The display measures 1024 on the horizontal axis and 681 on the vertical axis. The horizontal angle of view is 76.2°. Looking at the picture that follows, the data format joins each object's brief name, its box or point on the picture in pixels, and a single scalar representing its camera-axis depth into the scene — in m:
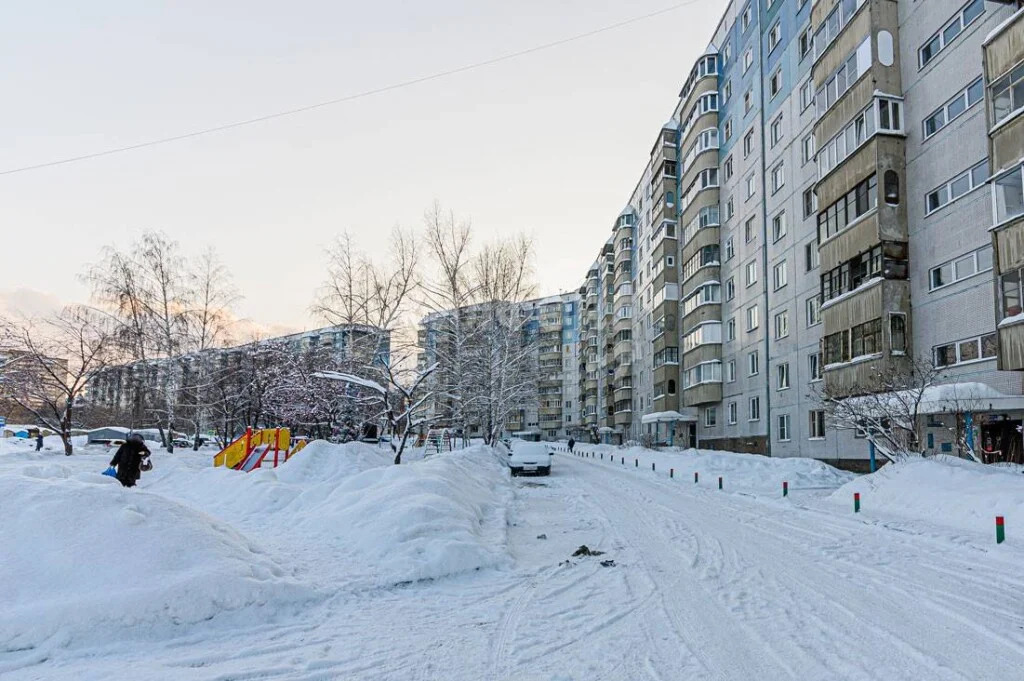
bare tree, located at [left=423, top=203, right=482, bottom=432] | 32.88
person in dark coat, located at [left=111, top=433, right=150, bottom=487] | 15.23
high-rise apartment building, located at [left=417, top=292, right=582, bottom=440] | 107.66
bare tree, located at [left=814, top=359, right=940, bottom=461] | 17.48
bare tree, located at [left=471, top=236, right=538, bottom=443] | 34.03
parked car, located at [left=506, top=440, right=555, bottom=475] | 28.16
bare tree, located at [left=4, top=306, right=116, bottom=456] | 30.67
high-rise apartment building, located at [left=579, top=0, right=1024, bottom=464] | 19.66
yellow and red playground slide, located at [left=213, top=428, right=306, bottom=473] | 22.62
